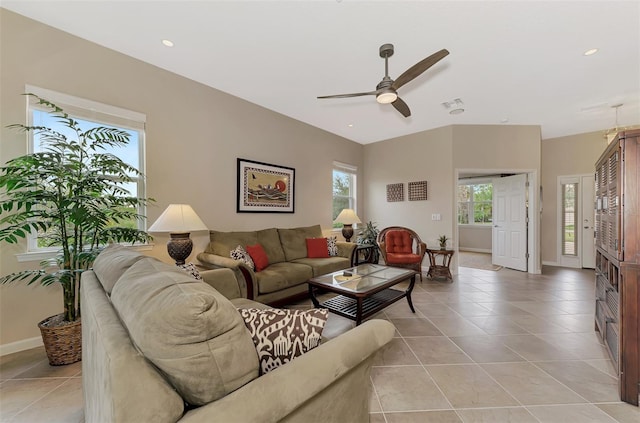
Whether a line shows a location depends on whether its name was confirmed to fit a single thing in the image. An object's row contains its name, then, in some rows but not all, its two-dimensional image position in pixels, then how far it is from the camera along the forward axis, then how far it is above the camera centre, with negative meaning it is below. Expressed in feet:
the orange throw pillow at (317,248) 12.97 -1.94
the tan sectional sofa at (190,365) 2.12 -1.48
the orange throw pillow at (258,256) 10.18 -1.87
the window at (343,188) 17.72 +1.71
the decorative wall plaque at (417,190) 16.55 +1.34
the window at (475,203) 23.93 +0.71
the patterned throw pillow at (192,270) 6.50 -1.58
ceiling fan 6.96 +3.94
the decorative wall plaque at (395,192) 17.70 +1.32
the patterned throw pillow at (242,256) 9.65 -1.76
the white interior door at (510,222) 16.05 -0.82
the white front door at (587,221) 16.51 -0.73
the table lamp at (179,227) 8.17 -0.51
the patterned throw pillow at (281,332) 3.06 -1.55
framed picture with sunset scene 12.12 +1.20
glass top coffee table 7.63 -2.48
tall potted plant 6.11 -0.02
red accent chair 13.85 -2.24
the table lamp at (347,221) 15.33 -0.63
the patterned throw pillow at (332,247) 13.34 -1.94
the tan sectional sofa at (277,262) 9.04 -2.27
